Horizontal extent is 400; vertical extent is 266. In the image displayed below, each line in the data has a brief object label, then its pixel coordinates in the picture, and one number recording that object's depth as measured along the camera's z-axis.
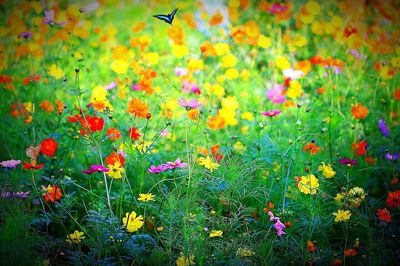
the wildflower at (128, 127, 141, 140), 4.98
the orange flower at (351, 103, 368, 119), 5.22
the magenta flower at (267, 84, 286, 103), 5.52
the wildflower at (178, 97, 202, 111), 4.76
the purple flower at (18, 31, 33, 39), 5.20
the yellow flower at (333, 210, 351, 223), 4.73
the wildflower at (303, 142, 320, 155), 5.05
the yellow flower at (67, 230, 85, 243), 4.78
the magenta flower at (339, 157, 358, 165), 4.97
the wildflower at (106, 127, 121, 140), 4.96
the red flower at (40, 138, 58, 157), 4.94
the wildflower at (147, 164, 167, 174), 4.82
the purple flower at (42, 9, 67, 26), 5.24
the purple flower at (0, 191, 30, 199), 4.71
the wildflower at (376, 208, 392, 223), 4.77
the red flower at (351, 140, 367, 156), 5.07
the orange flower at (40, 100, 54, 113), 5.24
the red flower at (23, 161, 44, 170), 4.71
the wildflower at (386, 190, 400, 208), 4.81
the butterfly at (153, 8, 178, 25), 4.77
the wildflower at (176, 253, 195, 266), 4.66
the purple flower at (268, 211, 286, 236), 4.73
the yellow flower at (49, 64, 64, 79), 5.00
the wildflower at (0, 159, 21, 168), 4.81
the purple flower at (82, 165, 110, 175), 4.76
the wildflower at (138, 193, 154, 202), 4.77
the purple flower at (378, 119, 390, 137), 5.23
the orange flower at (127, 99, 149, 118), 4.90
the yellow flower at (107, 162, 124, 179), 4.79
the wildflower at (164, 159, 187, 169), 4.79
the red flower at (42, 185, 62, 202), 4.78
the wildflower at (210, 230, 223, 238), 4.71
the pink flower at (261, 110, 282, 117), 5.11
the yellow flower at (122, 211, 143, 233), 4.75
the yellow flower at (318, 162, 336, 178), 4.90
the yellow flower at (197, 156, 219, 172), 4.78
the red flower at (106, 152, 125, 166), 4.84
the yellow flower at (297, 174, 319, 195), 4.82
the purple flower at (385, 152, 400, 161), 5.06
